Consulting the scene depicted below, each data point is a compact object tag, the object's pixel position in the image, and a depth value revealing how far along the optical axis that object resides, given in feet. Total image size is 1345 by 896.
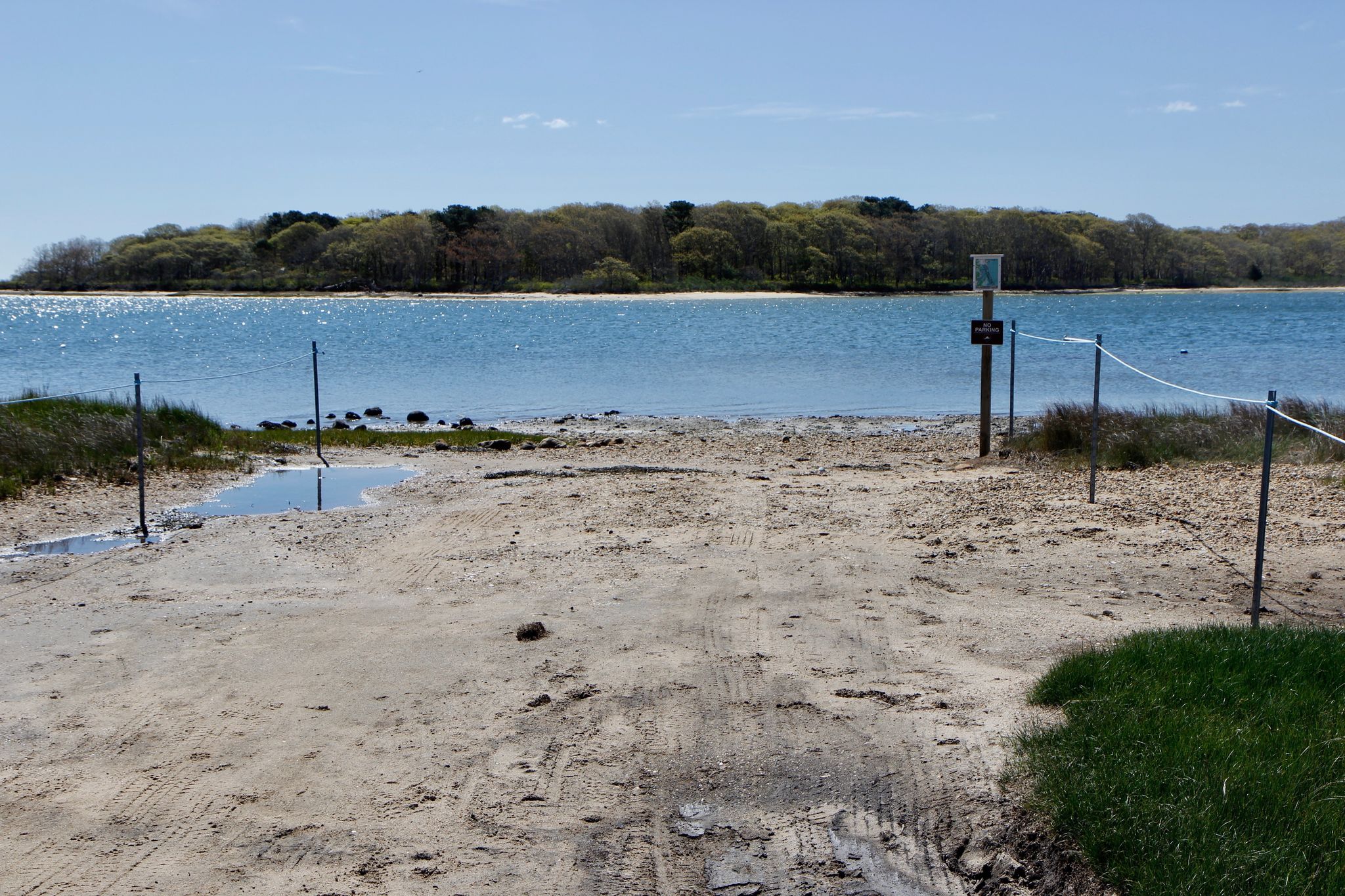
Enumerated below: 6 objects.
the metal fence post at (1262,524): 19.22
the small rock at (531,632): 23.26
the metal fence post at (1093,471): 35.94
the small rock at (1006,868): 13.85
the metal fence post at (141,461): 35.88
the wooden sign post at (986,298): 47.67
